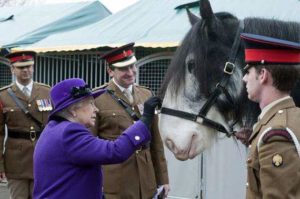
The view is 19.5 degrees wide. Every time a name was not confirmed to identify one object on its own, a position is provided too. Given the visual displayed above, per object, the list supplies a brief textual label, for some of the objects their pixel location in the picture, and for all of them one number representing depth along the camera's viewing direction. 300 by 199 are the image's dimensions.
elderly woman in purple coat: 4.83
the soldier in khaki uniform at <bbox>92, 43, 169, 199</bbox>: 6.95
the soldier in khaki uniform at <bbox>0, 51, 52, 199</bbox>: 8.68
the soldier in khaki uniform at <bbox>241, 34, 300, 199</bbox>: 2.97
